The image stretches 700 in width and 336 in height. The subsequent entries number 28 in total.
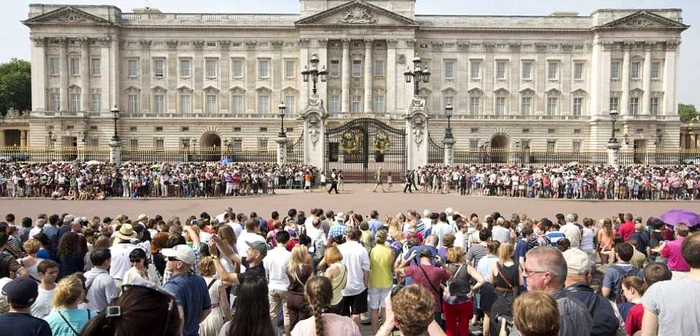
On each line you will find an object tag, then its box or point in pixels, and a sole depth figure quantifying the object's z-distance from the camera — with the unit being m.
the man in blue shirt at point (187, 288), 5.56
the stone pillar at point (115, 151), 38.38
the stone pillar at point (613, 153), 40.03
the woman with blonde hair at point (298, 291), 6.10
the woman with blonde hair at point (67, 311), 4.70
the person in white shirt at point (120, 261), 7.58
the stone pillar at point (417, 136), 33.50
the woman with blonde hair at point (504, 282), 7.21
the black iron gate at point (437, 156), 37.75
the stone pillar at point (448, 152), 34.78
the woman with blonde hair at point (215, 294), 6.40
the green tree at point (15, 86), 84.00
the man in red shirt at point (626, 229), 11.99
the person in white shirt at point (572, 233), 10.62
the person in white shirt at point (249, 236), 8.72
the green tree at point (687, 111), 110.49
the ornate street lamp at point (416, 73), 32.78
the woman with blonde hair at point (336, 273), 6.99
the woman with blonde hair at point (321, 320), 4.34
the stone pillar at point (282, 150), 34.03
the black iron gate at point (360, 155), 34.44
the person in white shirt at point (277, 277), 7.45
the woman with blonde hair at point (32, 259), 7.30
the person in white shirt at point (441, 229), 11.05
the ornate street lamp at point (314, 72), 34.16
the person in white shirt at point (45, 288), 5.66
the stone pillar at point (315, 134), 33.06
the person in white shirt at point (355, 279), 7.93
